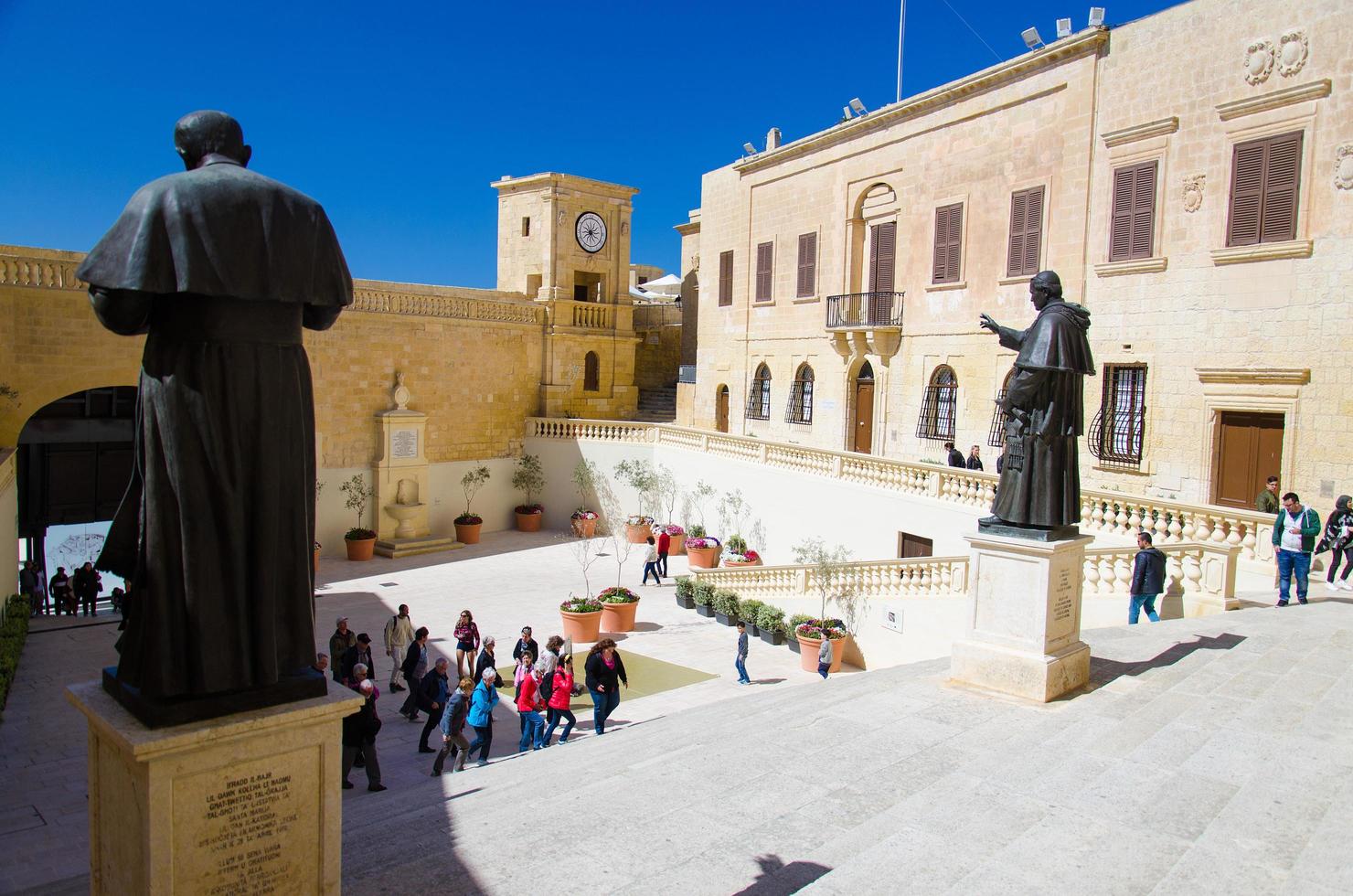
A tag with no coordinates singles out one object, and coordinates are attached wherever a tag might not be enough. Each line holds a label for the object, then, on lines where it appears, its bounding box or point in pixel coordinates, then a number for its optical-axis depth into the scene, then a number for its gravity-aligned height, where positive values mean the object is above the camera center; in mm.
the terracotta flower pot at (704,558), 22125 -4018
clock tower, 28359 +3625
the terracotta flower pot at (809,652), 14961 -4236
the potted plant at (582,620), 16547 -4227
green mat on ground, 13617 -4546
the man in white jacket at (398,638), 13766 -3880
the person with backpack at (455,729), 9914 -3773
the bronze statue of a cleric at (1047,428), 7570 -200
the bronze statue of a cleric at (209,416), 3445 -153
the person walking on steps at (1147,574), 10797 -1988
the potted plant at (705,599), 18250 -4155
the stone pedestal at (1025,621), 7484 -1846
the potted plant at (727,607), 17469 -4133
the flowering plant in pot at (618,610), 17000 -4135
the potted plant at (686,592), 18781 -4153
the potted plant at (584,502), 25978 -3324
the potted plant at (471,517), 25531 -3753
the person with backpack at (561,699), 11195 -3845
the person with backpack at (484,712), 10195 -3674
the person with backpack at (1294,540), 10820 -1543
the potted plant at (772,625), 16516 -4188
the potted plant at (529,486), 27062 -2986
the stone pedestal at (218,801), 3475 -1714
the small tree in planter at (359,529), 23250 -3862
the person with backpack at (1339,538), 12117 -1670
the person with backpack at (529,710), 10883 -3878
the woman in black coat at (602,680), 11289 -3620
